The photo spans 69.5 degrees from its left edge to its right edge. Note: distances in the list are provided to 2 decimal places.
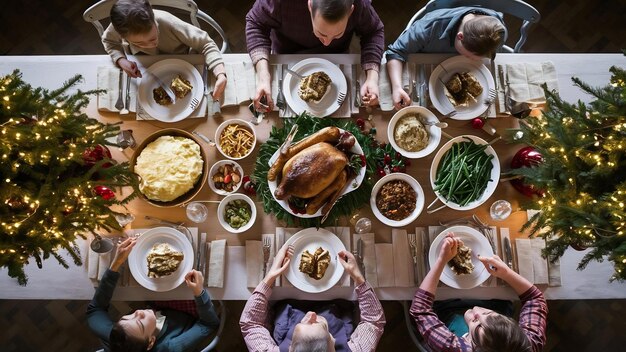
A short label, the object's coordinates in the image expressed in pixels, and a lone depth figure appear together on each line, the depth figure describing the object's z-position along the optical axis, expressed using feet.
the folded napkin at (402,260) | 6.23
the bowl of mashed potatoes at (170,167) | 5.87
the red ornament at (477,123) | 6.36
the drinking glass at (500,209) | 6.10
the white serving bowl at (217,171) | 6.17
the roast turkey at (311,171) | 5.70
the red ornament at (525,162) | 6.10
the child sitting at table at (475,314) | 5.87
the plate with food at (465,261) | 6.09
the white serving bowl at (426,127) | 6.24
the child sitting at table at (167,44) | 6.35
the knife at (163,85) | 6.46
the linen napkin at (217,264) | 6.21
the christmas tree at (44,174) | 4.50
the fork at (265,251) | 6.25
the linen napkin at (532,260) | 6.20
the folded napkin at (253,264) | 6.26
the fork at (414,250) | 6.25
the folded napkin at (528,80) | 6.52
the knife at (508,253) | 6.23
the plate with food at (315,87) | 6.37
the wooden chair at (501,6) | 6.87
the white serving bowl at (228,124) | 6.23
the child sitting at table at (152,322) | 5.96
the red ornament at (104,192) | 5.85
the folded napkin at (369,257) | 6.23
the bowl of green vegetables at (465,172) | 6.13
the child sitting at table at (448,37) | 5.85
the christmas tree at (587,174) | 4.73
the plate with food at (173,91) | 6.46
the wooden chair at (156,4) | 6.67
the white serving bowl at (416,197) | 6.10
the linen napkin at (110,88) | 6.47
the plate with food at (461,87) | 6.45
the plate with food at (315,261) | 6.09
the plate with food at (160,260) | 6.07
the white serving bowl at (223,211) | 6.09
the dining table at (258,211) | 6.26
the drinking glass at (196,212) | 6.19
